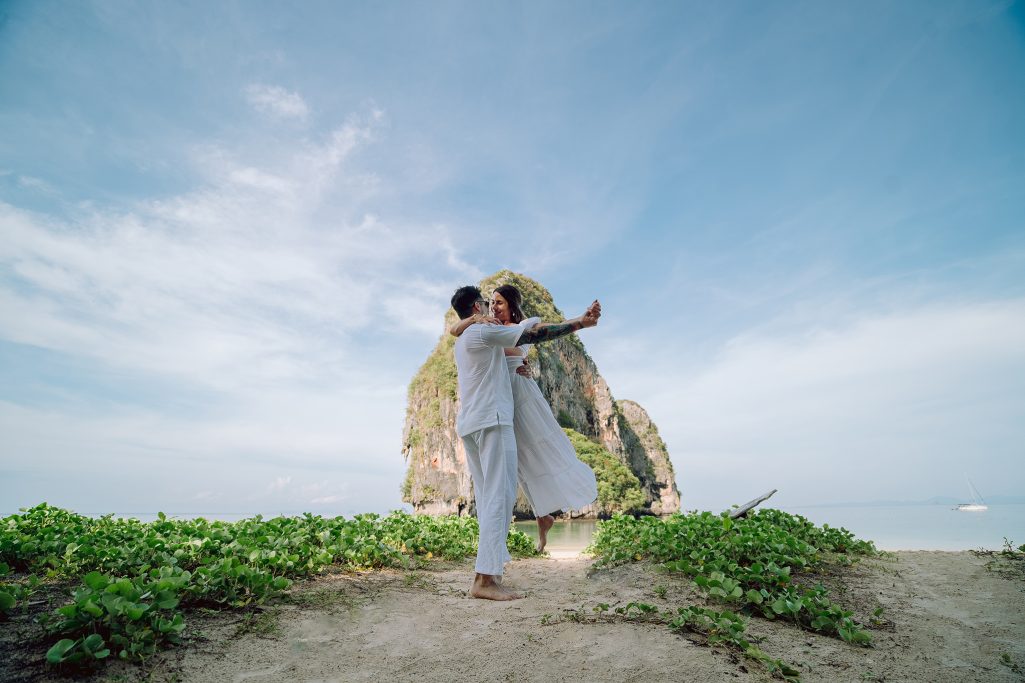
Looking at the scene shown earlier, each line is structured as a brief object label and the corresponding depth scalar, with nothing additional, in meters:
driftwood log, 6.03
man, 3.65
